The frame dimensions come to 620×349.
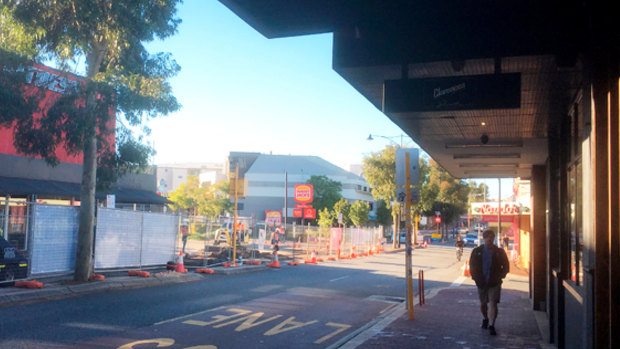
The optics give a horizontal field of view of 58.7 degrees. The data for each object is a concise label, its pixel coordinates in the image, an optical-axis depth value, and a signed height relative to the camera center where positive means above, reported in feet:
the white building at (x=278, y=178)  289.94 +21.20
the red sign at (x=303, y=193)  235.40 +10.56
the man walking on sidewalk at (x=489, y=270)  31.09 -2.72
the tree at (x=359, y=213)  205.98 +2.23
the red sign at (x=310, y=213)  239.50 +2.13
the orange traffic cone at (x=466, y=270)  74.32 -6.53
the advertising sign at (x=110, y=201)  70.74 +1.55
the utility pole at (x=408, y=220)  37.21 +0.02
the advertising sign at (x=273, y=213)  212.02 +1.33
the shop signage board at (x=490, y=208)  111.26 +3.14
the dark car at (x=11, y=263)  44.52 -4.32
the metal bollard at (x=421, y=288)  43.82 -5.41
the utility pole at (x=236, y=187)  72.08 +3.78
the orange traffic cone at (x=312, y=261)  96.46 -7.47
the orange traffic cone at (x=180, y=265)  64.60 -5.91
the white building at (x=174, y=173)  442.50 +33.67
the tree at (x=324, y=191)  258.57 +12.87
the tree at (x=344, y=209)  214.07 +3.68
